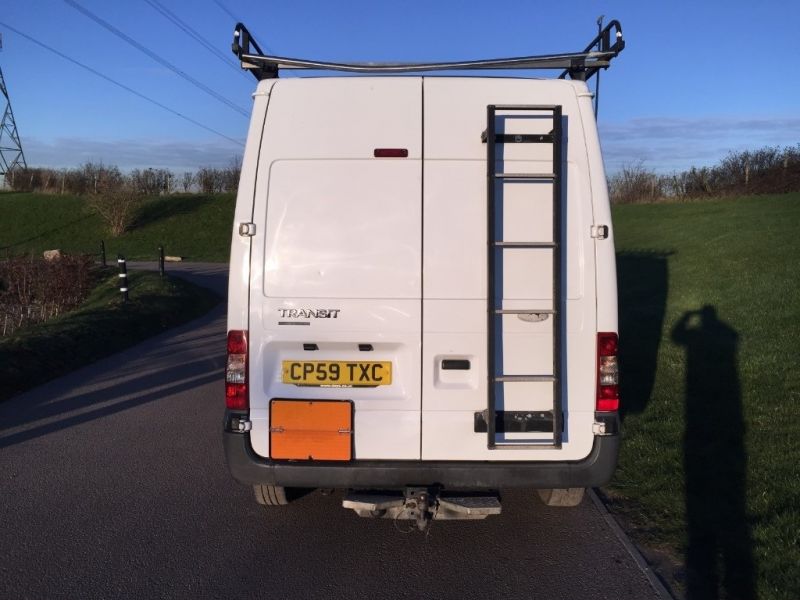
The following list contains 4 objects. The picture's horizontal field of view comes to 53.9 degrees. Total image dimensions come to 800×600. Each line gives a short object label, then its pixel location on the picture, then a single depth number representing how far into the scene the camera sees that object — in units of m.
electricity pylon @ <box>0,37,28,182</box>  56.26
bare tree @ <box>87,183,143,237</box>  42.19
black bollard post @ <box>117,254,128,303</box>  15.41
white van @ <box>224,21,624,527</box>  4.33
